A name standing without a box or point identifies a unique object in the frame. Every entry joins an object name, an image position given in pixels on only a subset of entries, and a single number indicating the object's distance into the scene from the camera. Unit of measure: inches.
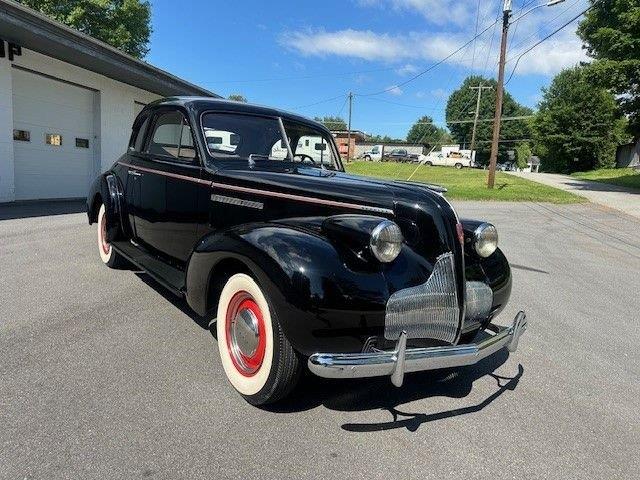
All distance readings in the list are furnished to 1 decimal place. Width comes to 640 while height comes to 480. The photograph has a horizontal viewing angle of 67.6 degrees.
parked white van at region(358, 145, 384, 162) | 2192.8
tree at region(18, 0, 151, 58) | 1023.0
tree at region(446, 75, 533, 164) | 2687.3
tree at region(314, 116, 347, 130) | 3564.0
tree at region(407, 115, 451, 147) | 3668.8
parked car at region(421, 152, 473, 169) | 2037.4
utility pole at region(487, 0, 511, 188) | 722.2
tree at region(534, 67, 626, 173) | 1566.2
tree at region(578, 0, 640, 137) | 696.4
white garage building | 384.2
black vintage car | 93.4
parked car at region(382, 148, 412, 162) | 2036.2
